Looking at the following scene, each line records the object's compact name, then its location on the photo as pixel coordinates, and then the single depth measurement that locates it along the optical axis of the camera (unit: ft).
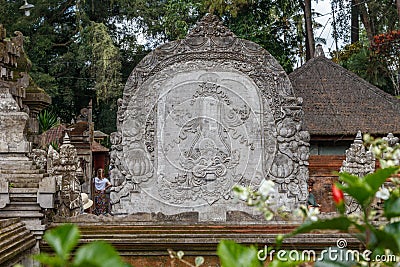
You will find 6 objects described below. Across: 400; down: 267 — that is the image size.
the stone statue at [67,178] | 21.66
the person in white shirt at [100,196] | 49.21
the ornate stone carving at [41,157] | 32.33
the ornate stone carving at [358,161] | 33.34
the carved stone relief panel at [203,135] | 33.47
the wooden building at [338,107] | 46.26
